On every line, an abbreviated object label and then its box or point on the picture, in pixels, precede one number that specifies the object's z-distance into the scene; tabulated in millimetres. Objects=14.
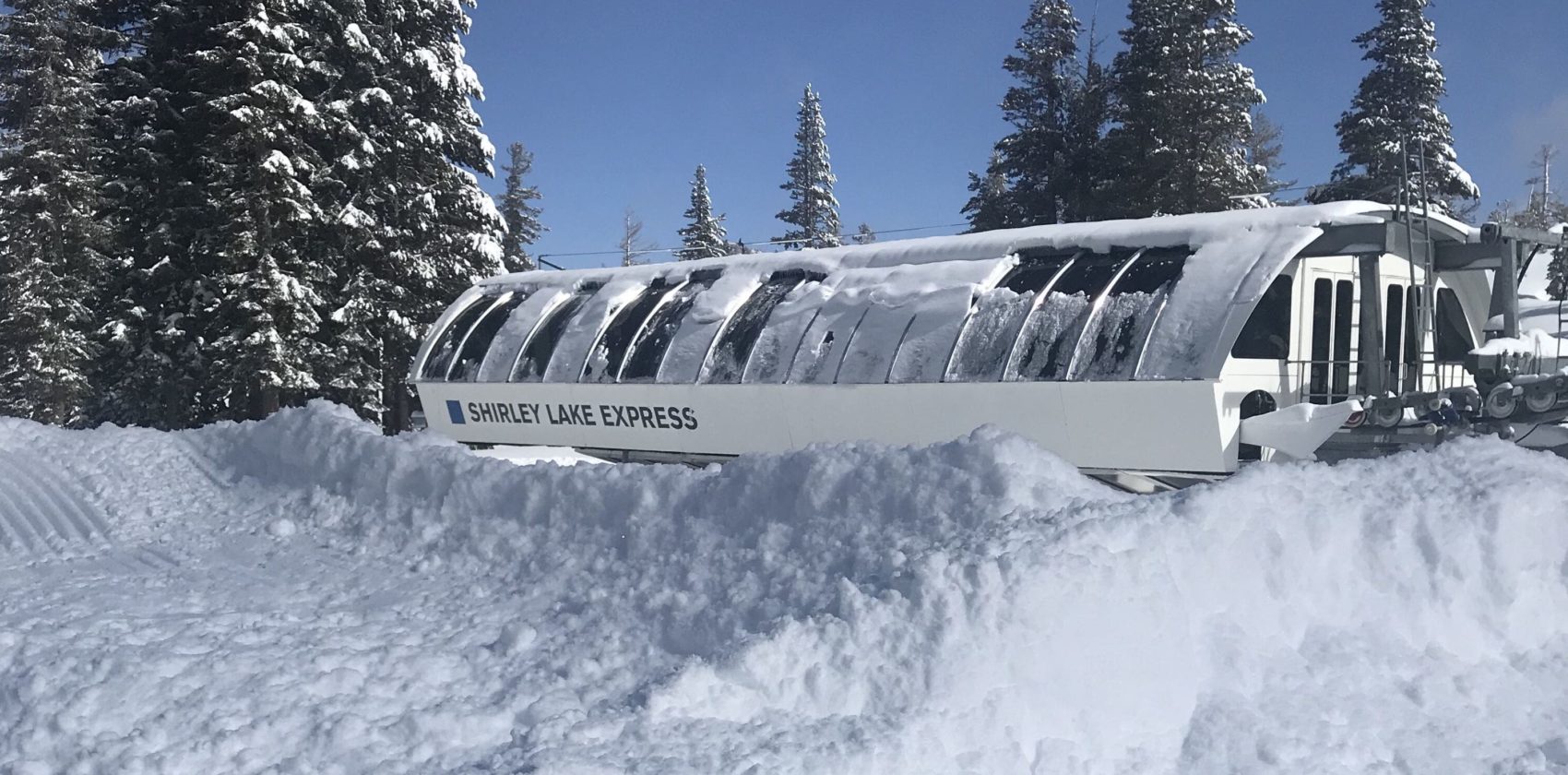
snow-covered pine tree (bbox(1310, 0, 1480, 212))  33844
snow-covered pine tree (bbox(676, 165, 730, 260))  57875
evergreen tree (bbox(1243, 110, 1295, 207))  55656
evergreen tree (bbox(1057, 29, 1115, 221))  34375
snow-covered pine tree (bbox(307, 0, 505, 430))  22875
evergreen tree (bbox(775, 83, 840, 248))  52375
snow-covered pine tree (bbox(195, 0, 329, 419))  20734
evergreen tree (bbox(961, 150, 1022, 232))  38438
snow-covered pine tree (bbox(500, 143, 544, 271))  59312
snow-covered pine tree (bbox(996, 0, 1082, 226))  37312
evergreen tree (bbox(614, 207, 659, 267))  78125
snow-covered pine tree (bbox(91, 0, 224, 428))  23109
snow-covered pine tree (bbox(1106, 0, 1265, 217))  31531
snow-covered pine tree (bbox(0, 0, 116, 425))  24000
